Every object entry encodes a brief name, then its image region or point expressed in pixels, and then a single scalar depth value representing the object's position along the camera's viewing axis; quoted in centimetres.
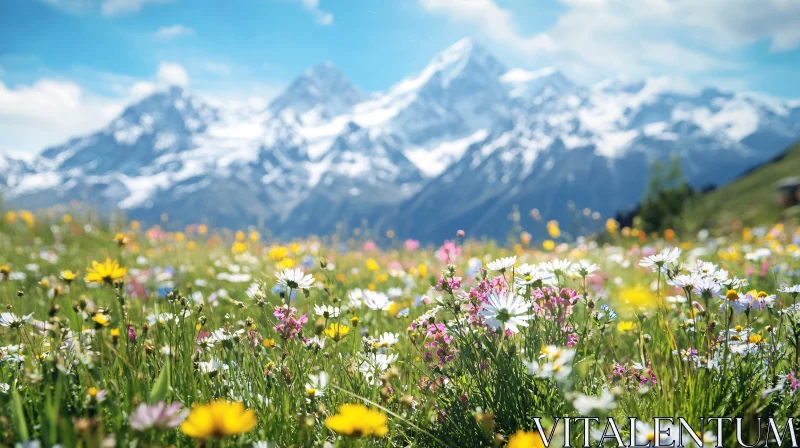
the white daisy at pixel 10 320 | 243
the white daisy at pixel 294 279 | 241
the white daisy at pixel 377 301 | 278
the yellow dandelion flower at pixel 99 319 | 185
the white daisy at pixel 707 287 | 219
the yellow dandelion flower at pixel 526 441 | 154
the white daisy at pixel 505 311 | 202
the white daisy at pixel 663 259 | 231
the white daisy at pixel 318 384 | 217
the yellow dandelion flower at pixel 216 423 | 128
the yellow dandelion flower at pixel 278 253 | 411
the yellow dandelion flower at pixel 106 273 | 221
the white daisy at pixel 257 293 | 248
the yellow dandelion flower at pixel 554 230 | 981
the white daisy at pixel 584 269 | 243
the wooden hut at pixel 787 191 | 3265
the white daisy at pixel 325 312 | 240
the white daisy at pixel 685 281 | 219
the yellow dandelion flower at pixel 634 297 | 219
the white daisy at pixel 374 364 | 243
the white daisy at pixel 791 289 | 227
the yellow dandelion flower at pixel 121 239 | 279
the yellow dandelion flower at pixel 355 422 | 145
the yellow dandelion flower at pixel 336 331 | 247
